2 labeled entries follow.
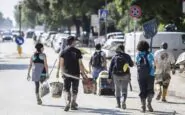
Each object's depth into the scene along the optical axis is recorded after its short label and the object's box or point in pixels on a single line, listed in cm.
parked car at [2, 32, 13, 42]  9862
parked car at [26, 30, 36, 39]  12700
